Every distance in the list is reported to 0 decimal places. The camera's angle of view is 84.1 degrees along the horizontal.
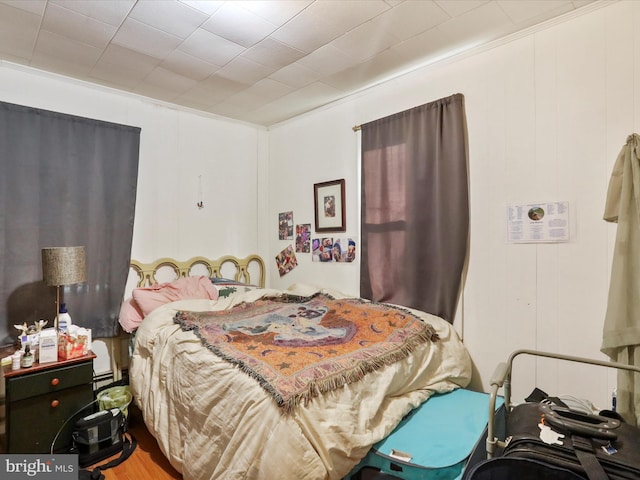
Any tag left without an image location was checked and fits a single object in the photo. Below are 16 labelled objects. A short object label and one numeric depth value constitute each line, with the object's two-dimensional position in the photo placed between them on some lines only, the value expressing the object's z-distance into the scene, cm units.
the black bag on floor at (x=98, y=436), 211
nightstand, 196
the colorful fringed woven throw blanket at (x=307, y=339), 151
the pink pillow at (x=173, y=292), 265
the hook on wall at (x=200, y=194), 338
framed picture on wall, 313
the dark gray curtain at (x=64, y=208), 240
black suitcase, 109
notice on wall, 197
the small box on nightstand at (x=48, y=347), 211
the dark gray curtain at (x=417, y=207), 235
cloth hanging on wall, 167
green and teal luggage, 144
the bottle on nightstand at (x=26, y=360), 204
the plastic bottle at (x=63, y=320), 231
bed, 138
